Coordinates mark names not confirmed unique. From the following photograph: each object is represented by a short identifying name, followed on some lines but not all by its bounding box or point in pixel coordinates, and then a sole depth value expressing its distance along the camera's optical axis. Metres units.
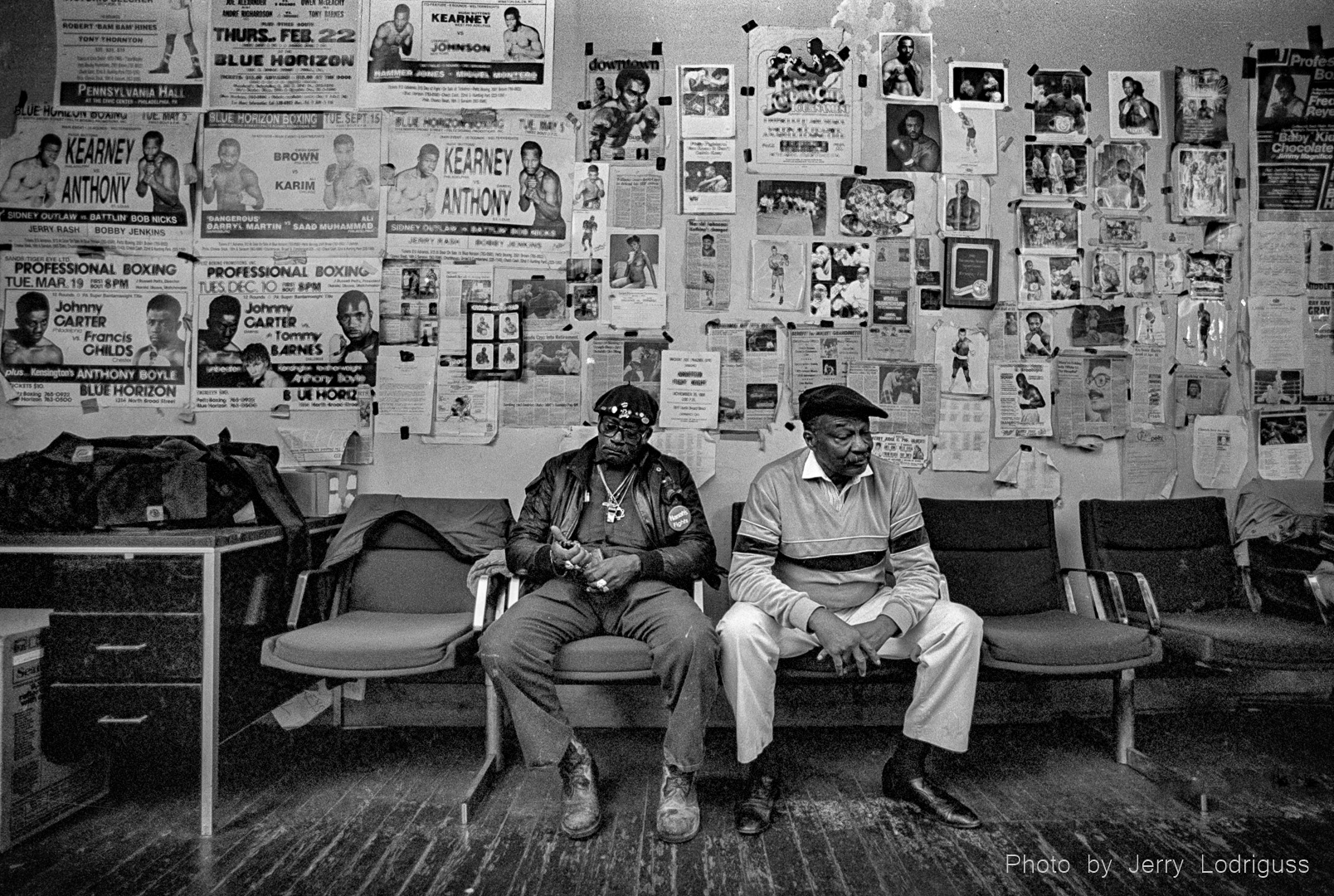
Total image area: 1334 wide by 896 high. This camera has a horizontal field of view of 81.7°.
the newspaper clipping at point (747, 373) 3.51
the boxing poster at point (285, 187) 3.46
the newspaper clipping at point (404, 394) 3.47
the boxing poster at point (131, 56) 3.45
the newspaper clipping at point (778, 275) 3.51
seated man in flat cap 2.46
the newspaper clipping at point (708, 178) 3.52
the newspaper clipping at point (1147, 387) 3.58
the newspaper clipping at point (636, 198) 3.51
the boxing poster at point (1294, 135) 3.62
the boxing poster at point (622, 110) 3.52
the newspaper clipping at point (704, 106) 3.53
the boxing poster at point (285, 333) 3.44
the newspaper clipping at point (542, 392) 3.48
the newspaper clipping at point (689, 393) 3.49
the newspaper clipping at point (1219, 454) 3.57
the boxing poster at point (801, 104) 3.53
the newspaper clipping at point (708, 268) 3.51
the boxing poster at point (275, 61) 3.47
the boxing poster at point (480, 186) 3.49
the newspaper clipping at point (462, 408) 3.47
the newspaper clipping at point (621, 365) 3.49
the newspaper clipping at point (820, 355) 3.51
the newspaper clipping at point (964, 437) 3.53
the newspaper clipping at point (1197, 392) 3.57
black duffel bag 2.58
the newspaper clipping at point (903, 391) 3.52
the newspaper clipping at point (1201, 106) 3.59
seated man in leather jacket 2.44
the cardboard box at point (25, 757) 2.28
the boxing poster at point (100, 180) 3.41
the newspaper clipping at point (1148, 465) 3.57
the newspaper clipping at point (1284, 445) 3.58
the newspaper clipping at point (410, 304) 3.48
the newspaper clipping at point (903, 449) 3.51
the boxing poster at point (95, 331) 3.39
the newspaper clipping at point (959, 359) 3.54
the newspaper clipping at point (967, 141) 3.56
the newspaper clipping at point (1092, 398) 3.55
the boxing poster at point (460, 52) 3.49
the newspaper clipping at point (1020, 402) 3.55
